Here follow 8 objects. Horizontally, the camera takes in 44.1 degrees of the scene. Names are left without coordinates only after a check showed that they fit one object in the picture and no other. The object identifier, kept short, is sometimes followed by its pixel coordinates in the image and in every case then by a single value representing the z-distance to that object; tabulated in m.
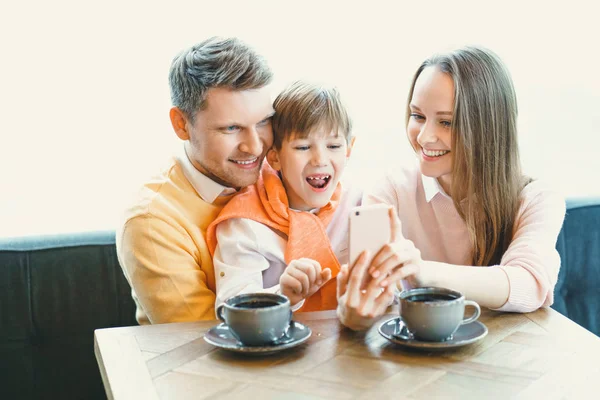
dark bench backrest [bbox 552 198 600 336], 2.32
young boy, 1.73
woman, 1.67
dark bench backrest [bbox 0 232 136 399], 2.03
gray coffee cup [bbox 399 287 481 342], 1.25
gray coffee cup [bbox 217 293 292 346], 1.25
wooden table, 1.14
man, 1.72
